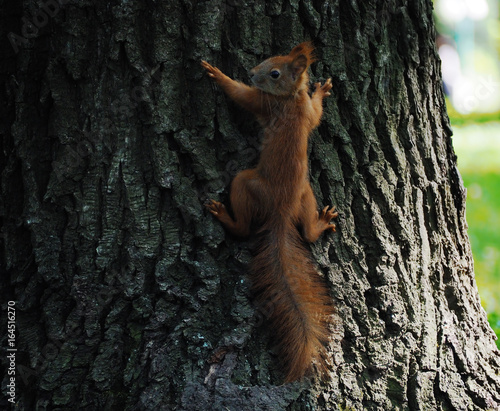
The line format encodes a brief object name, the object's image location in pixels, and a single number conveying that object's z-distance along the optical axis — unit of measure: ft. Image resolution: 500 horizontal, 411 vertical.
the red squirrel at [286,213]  14.49
